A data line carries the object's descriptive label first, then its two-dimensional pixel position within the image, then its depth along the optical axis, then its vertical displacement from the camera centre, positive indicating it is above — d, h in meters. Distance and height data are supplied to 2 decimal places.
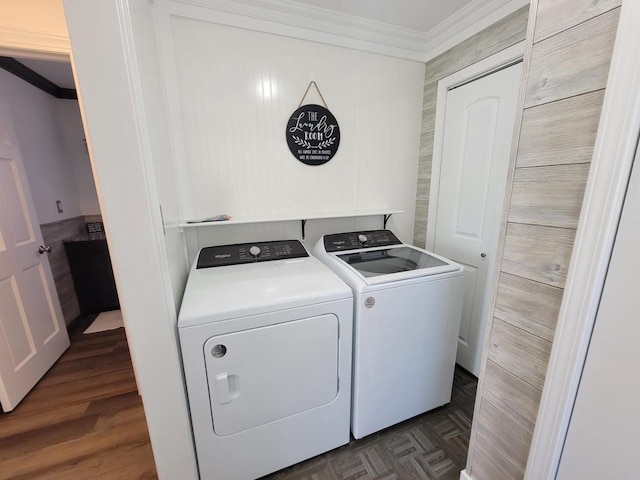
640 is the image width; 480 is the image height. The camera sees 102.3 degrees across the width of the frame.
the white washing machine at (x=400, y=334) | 1.32 -0.80
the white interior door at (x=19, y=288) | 1.66 -0.69
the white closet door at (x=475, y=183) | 1.61 +0.00
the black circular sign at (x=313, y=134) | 1.81 +0.36
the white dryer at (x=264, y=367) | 1.08 -0.80
